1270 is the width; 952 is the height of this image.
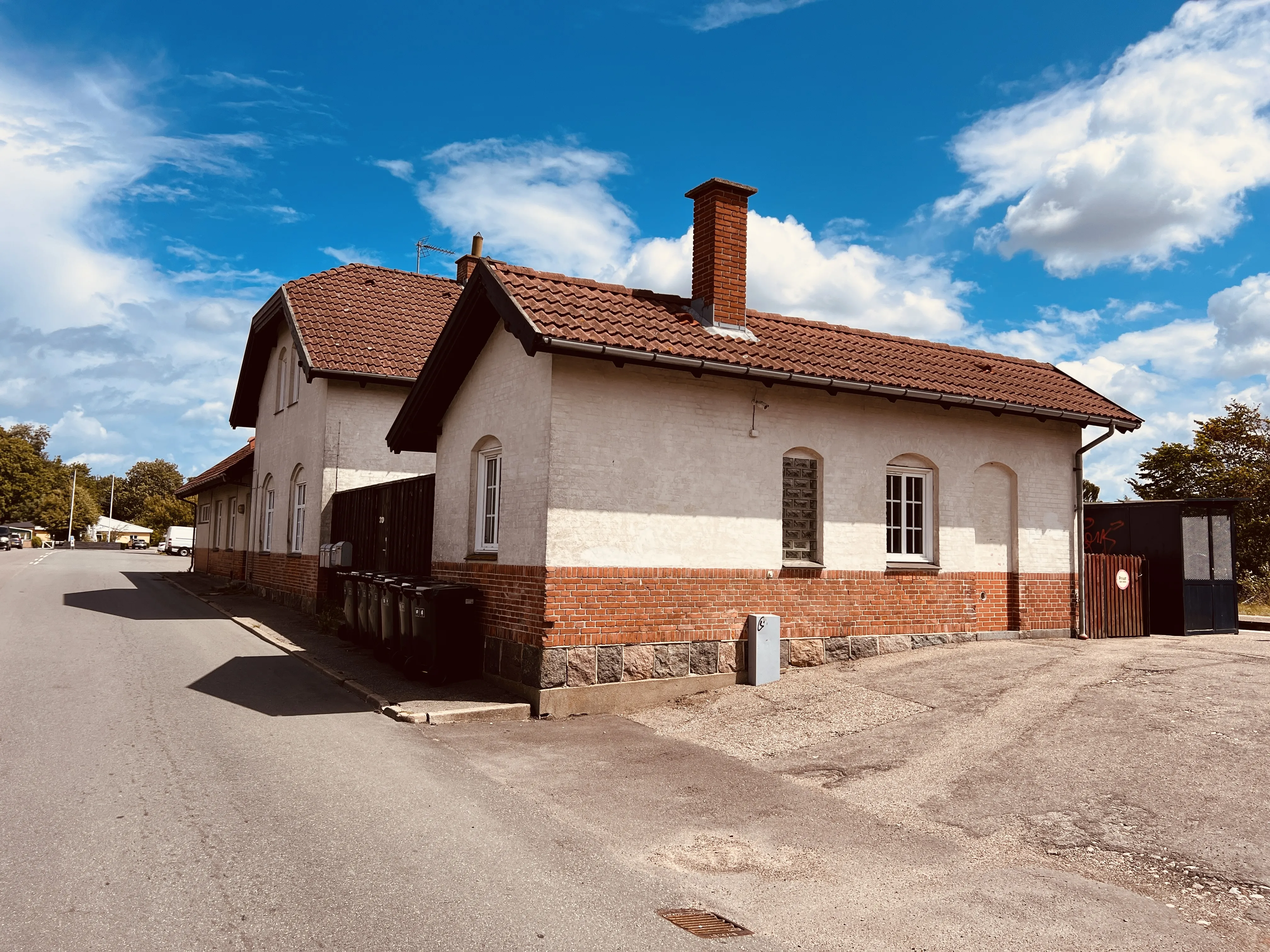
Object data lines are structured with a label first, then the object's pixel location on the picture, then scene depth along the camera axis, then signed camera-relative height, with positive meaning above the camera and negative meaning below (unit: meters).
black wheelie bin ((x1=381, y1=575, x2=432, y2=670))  11.37 -0.99
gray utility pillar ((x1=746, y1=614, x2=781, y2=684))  10.73 -1.17
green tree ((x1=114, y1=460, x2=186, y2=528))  114.38 +6.70
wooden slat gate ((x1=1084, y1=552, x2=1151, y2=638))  13.92 -0.64
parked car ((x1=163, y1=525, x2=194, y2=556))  64.25 -0.24
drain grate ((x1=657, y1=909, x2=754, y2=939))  4.34 -1.84
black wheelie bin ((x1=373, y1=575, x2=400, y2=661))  11.84 -0.97
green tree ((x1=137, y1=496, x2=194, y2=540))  82.69 +2.27
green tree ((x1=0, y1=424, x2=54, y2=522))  80.81 +5.09
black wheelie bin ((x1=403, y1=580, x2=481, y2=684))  10.75 -1.09
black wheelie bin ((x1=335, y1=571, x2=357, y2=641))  13.46 -0.87
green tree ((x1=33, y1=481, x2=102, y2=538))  90.99 +2.57
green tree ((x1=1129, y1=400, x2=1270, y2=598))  27.25 +2.81
